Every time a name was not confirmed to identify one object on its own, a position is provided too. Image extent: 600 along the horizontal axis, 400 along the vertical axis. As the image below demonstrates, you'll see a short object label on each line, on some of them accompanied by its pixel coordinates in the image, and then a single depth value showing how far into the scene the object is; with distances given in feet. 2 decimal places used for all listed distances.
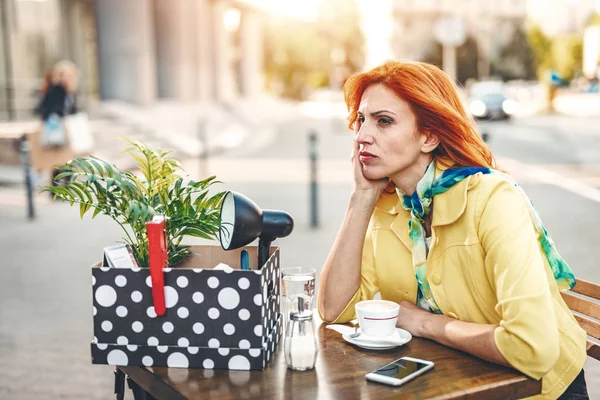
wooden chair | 8.55
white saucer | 7.32
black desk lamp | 6.74
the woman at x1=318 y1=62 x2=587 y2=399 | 7.12
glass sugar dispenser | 6.73
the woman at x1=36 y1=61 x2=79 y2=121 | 38.09
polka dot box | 6.61
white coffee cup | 7.41
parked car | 98.02
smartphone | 6.50
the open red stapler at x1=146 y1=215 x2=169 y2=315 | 6.53
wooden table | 6.35
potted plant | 6.97
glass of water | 7.13
